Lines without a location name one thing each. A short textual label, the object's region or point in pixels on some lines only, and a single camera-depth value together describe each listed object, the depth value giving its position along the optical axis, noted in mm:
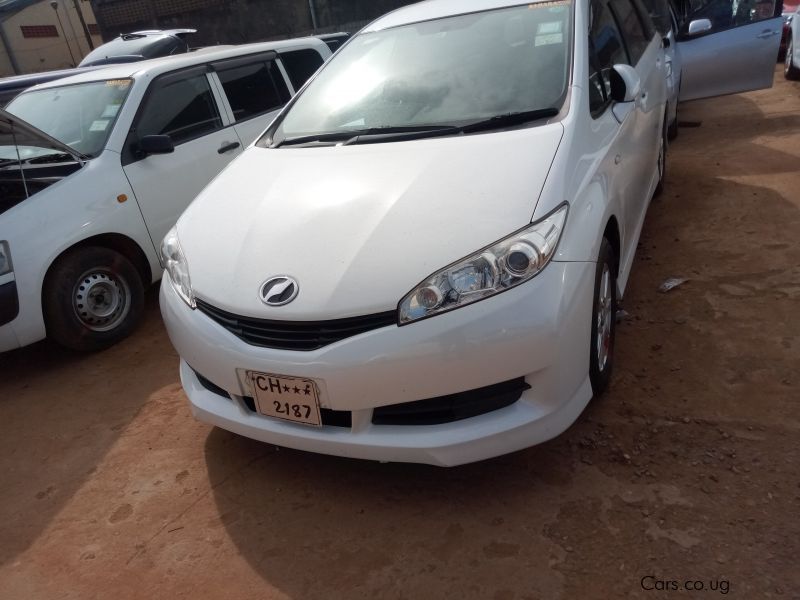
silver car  6160
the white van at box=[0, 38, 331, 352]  3502
